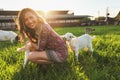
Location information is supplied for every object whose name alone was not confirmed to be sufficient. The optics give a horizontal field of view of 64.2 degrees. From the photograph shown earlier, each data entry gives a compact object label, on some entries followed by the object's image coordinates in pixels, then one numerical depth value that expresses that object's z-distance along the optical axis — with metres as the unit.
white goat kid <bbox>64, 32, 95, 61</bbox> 2.14
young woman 1.76
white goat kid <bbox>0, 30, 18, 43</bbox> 3.96
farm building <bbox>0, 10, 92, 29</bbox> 15.75
